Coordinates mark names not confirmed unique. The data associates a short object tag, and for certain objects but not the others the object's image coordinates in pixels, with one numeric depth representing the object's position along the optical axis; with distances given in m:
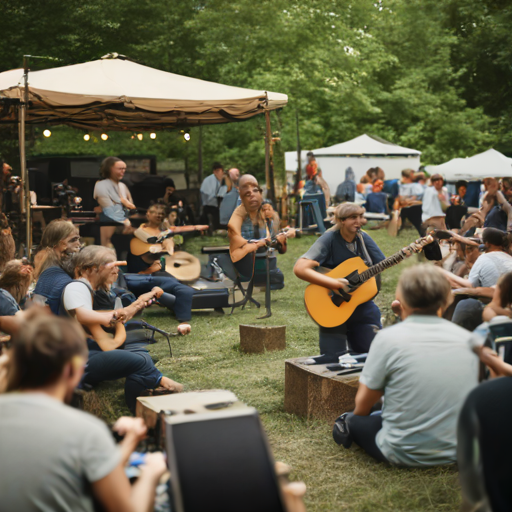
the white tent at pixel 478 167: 19.19
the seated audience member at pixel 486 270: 5.34
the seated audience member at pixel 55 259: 4.98
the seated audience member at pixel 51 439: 1.96
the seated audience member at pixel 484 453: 2.25
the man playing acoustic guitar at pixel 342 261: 5.31
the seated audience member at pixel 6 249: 5.52
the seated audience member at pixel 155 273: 7.84
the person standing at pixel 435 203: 13.79
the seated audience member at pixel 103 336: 4.55
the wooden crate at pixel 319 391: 4.52
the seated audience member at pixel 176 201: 14.90
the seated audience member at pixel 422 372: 3.23
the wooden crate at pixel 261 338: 6.61
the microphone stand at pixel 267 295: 8.14
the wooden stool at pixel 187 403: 2.69
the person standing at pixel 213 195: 14.77
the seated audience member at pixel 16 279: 4.61
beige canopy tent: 8.62
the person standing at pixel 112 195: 9.66
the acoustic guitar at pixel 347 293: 5.31
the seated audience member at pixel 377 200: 19.16
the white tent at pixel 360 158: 21.52
